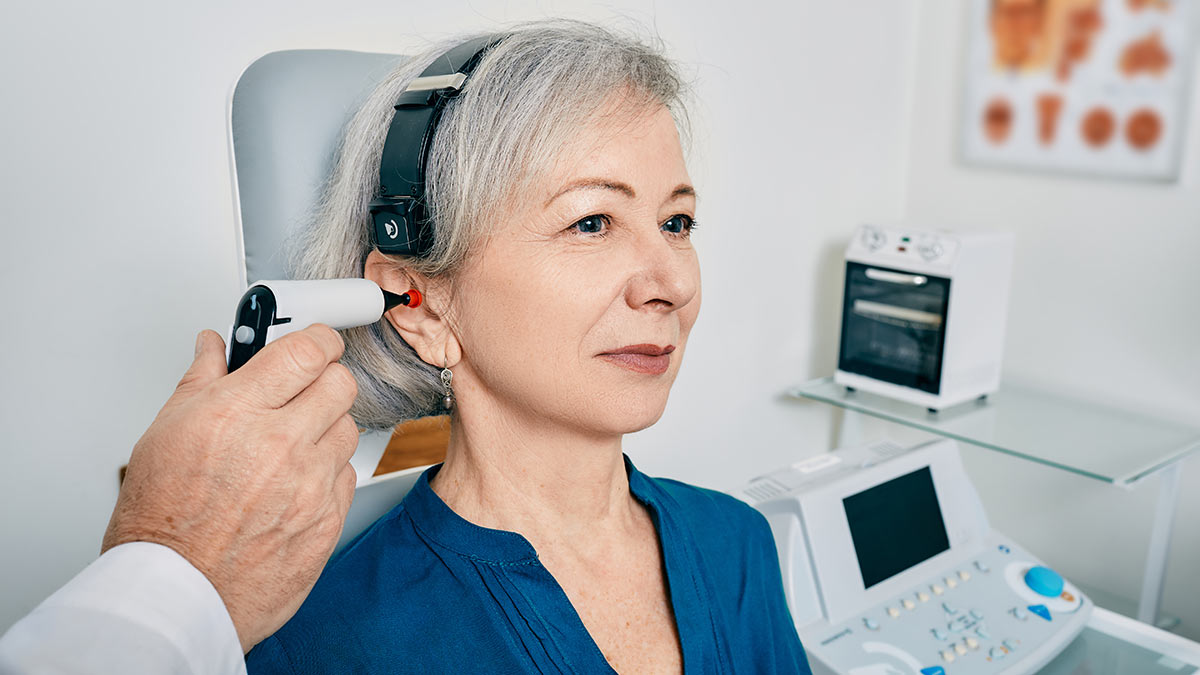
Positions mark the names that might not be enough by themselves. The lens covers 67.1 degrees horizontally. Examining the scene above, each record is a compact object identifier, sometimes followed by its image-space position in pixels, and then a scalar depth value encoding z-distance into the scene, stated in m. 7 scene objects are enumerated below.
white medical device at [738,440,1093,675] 1.34
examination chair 1.01
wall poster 2.07
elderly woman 0.91
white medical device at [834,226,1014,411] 2.09
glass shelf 1.92
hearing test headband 0.92
